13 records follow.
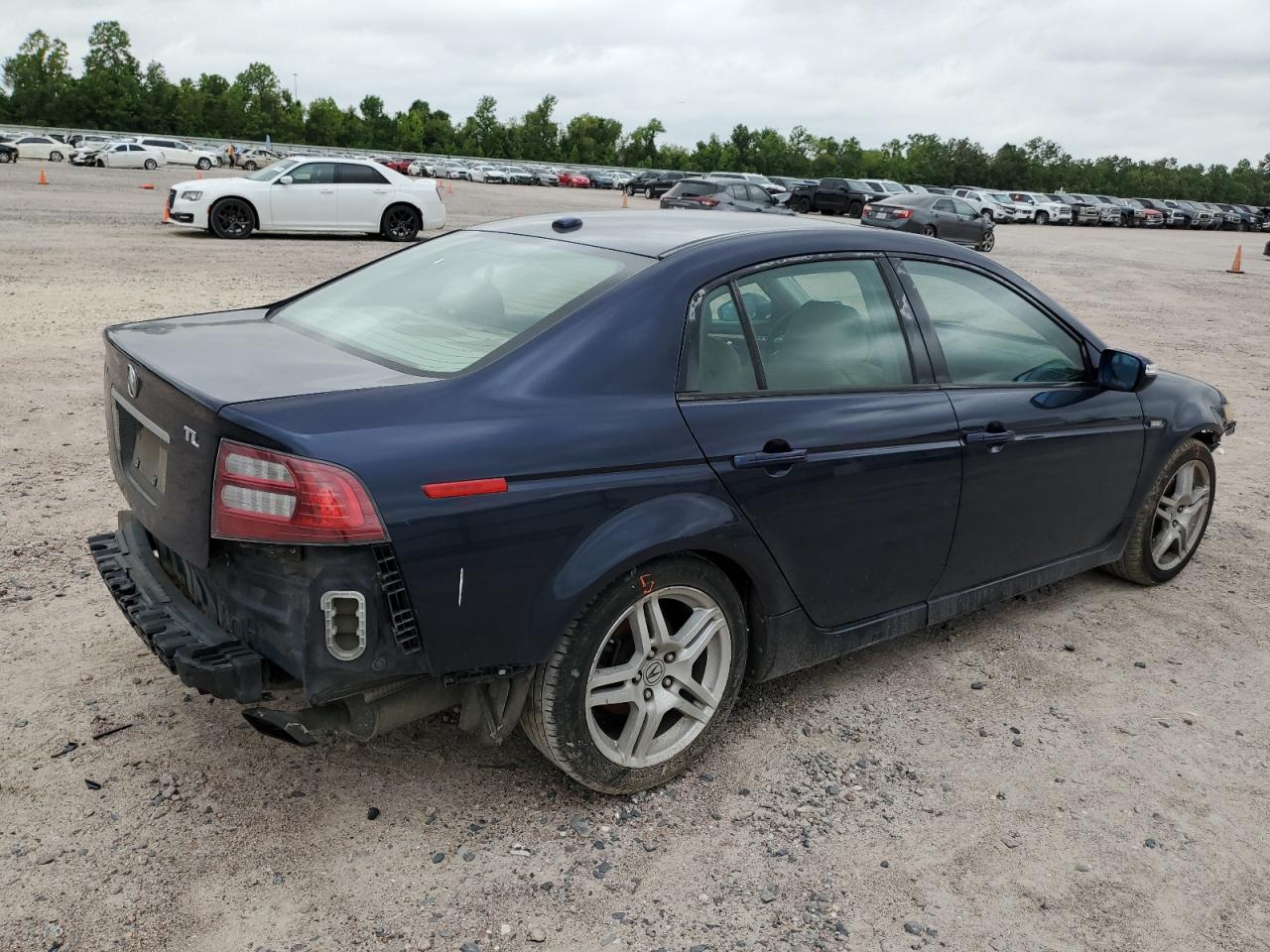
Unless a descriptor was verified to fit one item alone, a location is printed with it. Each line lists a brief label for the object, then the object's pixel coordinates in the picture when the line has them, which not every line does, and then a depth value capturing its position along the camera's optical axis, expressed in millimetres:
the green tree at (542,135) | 119750
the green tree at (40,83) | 95875
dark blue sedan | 2594
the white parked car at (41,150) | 56344
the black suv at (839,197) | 42000
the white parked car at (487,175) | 72875
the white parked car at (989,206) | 50406
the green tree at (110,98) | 97000
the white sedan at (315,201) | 18453
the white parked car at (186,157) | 57250
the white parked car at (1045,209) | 55906
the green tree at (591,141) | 120188
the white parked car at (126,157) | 51719
